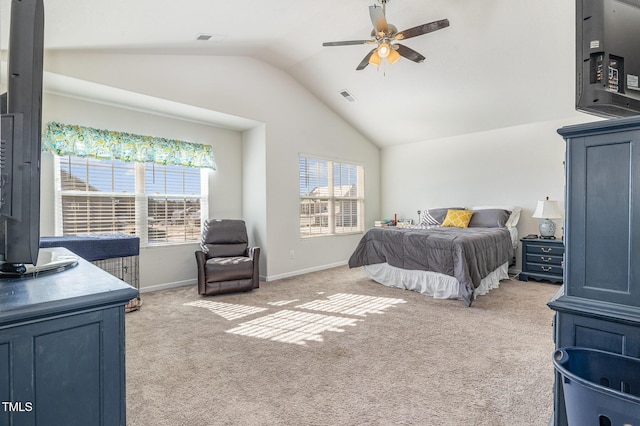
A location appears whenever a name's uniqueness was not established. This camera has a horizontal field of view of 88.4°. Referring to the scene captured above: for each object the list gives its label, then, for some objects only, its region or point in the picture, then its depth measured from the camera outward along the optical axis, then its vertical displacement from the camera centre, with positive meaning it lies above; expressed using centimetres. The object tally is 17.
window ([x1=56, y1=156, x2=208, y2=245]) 382 +16
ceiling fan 301 +168
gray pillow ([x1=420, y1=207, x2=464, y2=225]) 556 -8
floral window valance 359 +79
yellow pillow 515 -11
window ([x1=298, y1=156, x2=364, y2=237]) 557 +26
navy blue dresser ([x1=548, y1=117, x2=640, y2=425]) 104 -10
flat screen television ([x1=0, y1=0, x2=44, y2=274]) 99 +19
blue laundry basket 85 -51
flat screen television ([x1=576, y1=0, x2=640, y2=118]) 114 +56
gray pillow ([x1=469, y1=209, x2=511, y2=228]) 493 -10
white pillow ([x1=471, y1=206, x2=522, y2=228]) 505 -6
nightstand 448 -67
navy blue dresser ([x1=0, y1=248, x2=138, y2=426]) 77 -36
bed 365 -54
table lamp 450 -5
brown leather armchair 401 -62
